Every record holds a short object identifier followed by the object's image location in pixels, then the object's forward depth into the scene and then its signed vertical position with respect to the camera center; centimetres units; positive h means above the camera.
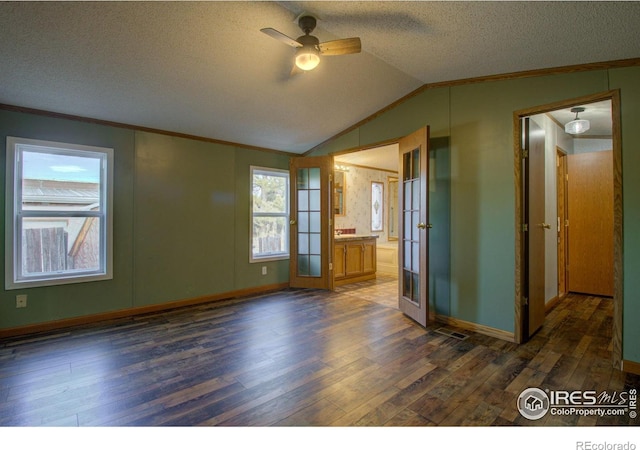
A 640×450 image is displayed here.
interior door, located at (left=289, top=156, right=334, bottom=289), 500 +12
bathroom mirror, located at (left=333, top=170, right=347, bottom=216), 622 +77
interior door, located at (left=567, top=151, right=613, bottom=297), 452 +8
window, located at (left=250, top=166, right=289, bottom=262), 497 +27
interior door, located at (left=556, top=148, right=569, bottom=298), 469 +15
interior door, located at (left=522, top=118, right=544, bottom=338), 303 +5
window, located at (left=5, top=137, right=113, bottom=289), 311 +20
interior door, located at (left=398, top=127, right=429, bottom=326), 328 +3
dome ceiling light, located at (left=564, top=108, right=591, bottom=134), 366 +125
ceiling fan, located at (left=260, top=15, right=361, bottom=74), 225 +136
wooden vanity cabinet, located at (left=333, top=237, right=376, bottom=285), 537 -54
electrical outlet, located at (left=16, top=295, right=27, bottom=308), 312 -70
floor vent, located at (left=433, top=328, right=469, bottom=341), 309 -108
